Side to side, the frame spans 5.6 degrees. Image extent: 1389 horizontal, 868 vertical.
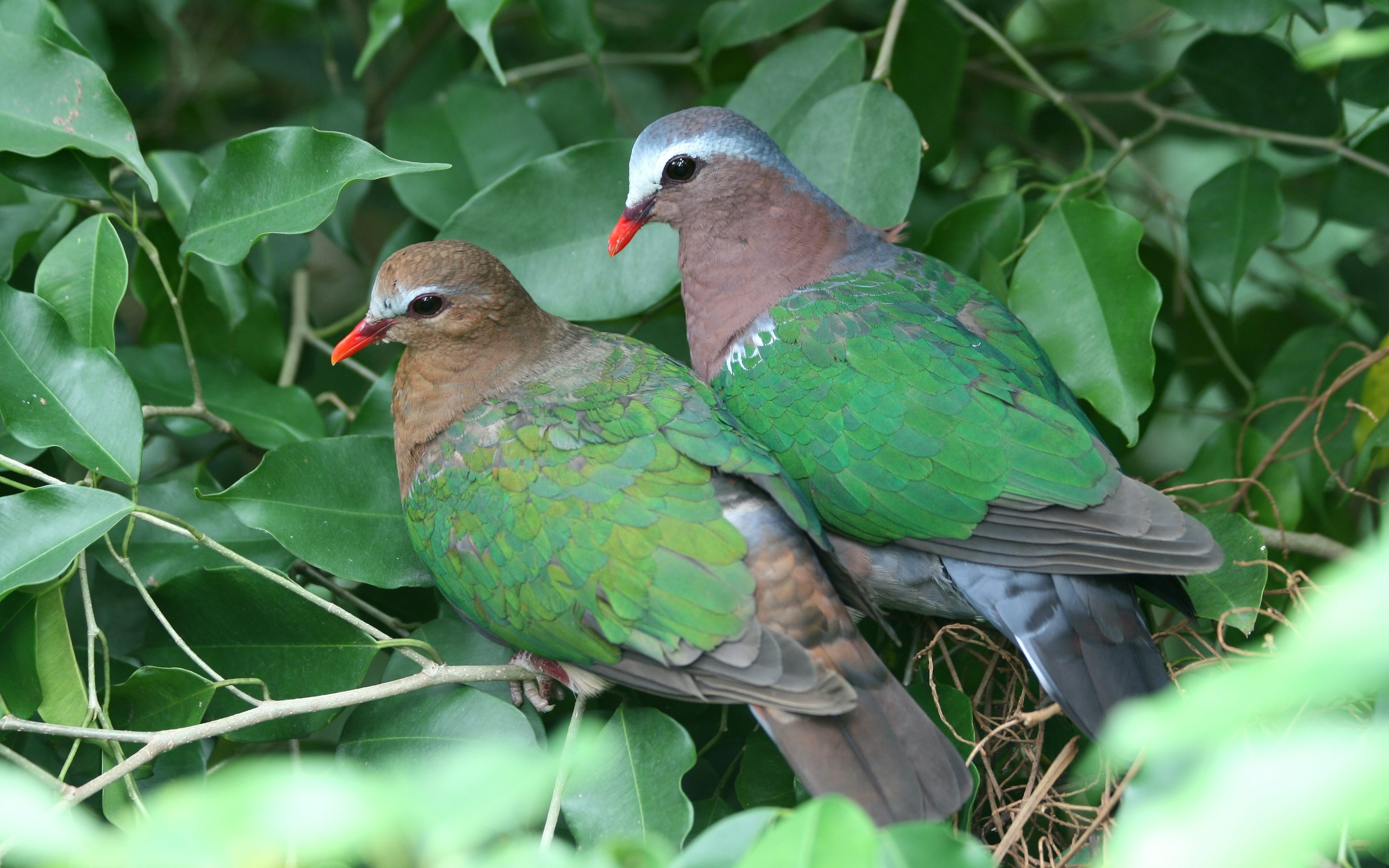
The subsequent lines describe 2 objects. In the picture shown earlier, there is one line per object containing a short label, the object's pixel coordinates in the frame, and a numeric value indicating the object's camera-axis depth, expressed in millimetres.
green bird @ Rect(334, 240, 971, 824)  3644
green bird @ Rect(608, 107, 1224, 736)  3670
